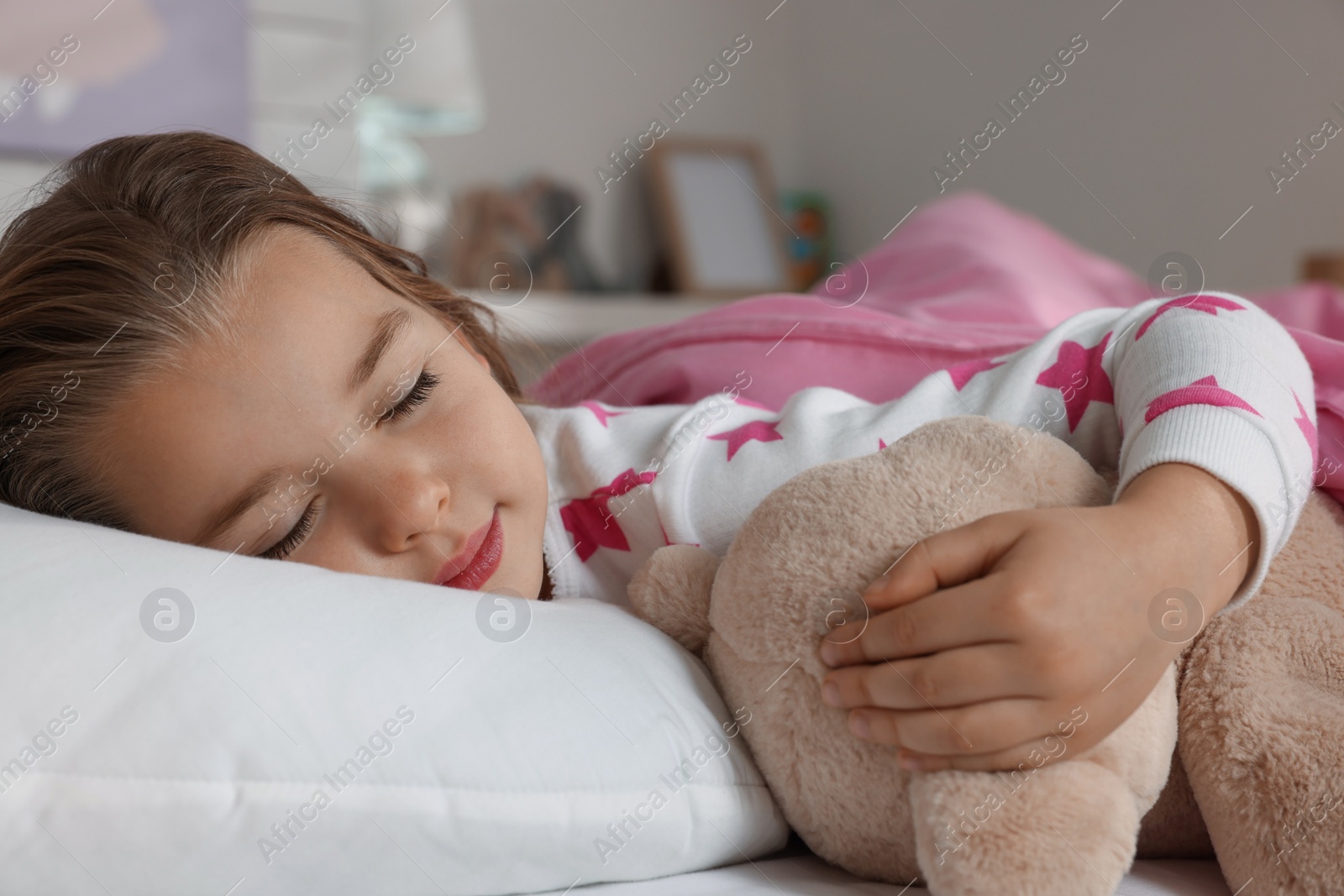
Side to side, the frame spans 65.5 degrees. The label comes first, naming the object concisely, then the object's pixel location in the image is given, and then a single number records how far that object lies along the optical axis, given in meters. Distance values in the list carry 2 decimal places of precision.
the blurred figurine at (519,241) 2.77
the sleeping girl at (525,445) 0.47
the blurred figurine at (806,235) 3.40
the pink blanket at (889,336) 0.94
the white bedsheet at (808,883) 0.51
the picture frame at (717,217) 3.08
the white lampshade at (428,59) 2.35
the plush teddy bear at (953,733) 0.44
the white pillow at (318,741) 0.43
